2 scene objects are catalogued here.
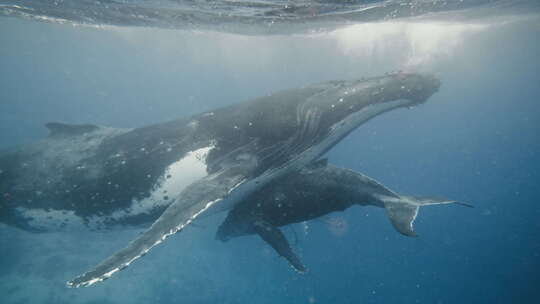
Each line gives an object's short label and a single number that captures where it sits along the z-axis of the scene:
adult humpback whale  6.12
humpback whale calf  6.46
